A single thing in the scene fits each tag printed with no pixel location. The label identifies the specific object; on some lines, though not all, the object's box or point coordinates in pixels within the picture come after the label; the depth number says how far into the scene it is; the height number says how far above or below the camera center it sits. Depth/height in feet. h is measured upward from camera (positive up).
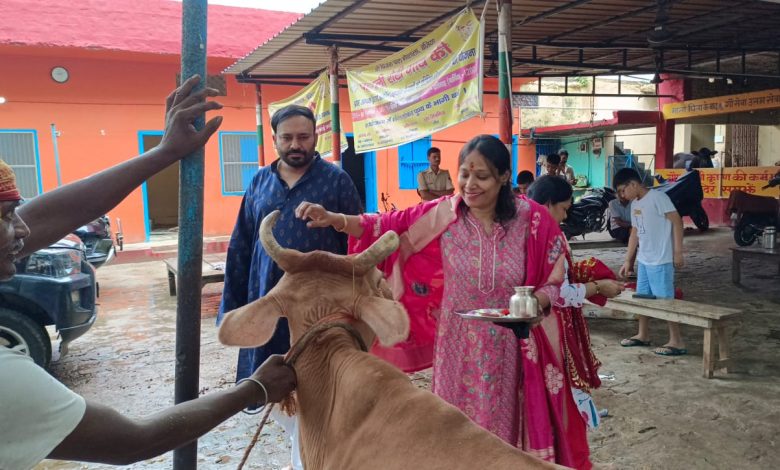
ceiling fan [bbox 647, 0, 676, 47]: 20.62 +5.44
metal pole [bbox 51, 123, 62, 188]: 38.73 +2.29
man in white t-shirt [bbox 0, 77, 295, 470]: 3.48 -1.34
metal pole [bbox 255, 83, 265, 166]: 34.26 +3.80
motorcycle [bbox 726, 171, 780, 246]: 35.65 -2.31
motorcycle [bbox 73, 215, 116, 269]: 26.91 -2.66
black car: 14.97 -3.07
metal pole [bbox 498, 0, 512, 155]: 13.97 +2.47
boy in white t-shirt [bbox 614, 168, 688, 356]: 17.47 -1.72
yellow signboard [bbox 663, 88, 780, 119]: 38.78 +5.32
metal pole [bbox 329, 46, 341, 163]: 23.80 +3.27
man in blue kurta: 9.51 -0.36
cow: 4.64 -1.85
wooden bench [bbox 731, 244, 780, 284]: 25.58 -3.38
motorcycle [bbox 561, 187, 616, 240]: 41.64 -2.29
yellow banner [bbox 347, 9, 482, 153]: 14.87 +2.75
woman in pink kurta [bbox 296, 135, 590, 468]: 7.97 -1.67
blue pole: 5.71 -0.53
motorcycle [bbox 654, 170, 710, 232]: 39.24 -0.84
